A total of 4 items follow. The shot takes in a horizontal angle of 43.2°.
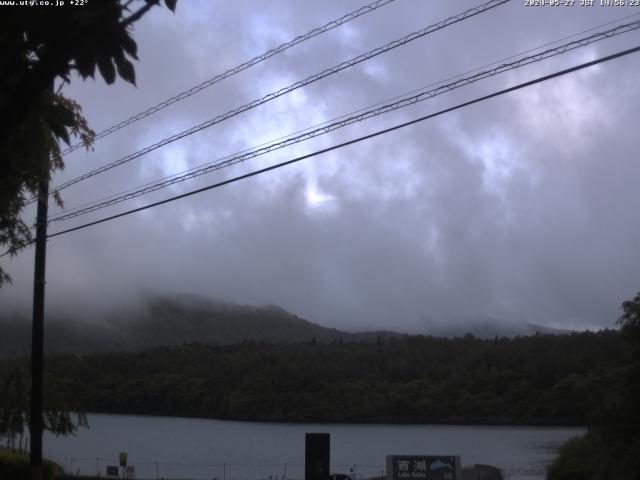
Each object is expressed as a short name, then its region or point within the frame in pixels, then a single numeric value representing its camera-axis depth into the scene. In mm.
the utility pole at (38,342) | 17141
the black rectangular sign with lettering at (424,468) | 21375
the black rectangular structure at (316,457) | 16047
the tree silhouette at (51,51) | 5121
